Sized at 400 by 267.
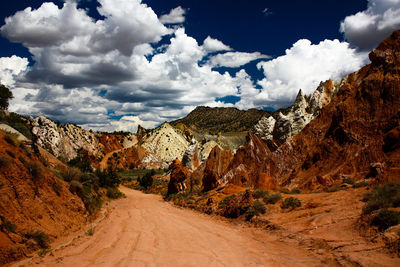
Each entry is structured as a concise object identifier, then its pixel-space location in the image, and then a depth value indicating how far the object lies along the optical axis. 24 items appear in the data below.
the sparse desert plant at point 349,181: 12.88
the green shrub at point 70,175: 12.88
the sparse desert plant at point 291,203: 11.28
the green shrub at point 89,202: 11.82
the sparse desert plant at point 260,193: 14.24
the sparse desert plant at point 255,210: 11.84
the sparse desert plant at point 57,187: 9.70
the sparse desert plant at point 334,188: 12.55
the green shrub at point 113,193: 21.19
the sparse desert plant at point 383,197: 7.48
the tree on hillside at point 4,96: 27.58
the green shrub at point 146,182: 38.28
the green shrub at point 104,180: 22.52
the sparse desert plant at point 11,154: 8.43
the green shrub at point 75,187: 11.43
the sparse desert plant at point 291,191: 14.91
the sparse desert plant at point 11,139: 9.11
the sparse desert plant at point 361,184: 11.43
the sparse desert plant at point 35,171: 8.69
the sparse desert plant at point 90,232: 8.58
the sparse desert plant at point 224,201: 15.34
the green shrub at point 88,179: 15.35
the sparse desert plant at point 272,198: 12.84
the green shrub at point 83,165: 26.22
